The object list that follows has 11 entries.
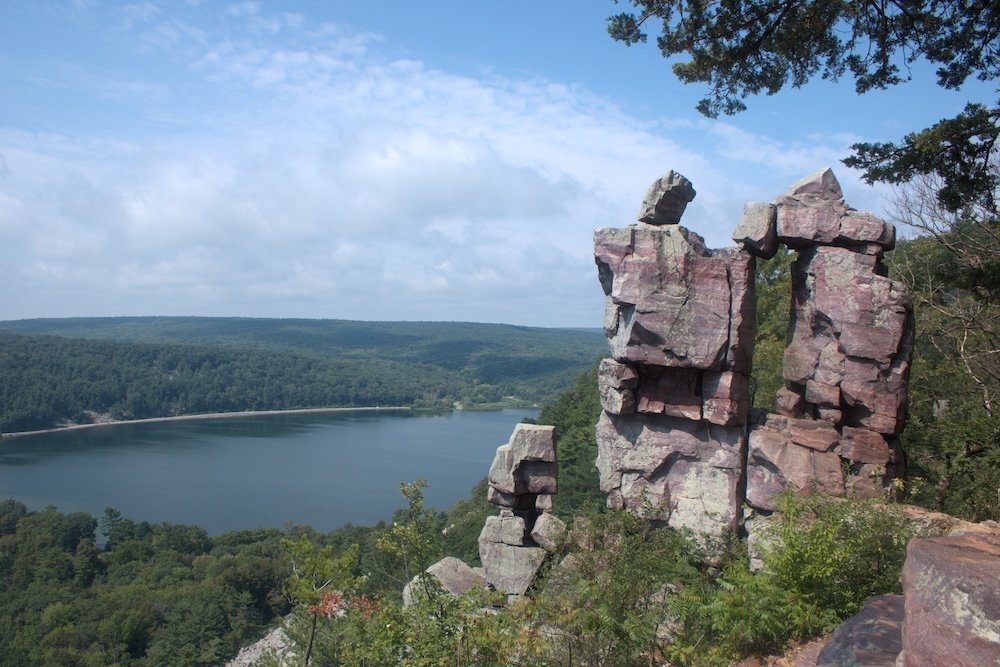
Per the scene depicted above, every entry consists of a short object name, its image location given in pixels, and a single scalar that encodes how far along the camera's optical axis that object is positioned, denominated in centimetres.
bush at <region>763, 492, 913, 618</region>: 654
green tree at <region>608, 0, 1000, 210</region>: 805
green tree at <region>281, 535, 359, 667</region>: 646
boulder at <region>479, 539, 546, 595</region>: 1101
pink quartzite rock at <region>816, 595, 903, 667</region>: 479
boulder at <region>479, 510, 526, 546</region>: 1141
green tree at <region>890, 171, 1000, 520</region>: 859
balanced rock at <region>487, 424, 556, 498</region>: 1168
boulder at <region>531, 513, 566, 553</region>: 1037
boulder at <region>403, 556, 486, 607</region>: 1112
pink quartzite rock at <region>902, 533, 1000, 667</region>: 385
